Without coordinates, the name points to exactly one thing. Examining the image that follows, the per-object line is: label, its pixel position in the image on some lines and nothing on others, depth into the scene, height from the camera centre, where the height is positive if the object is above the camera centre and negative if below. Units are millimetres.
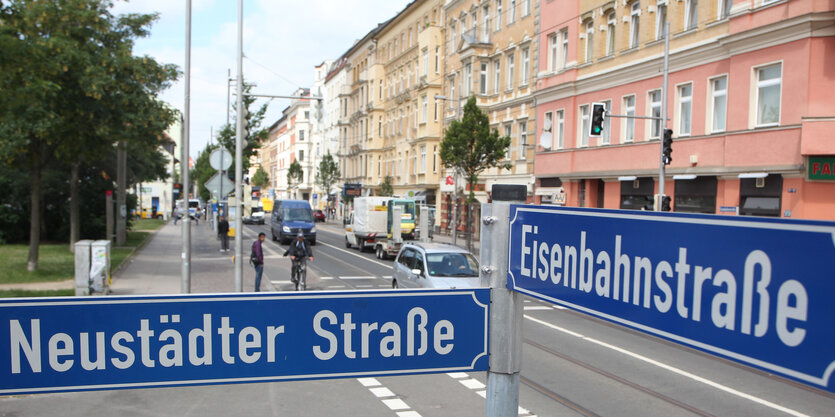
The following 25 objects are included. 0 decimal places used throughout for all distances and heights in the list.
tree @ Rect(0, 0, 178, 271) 19438 +2953
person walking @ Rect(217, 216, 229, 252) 33469 -2498
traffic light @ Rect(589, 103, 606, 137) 22391 +2631
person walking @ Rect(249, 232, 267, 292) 18328 -2070
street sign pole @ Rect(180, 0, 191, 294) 16469 -1101
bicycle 19381 -2559
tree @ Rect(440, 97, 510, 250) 33906 +2466
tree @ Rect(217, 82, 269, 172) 38034 +3547
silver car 14359 -1819
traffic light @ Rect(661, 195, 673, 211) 22262 -214
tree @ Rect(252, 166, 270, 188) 119250 +1520
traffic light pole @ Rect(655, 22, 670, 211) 22556 +2893
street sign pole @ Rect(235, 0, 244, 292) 17656 +549
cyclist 19375 -1930
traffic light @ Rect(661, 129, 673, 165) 21906 +1690
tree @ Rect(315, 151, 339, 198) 78062 +1677
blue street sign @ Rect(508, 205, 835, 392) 1481 -233
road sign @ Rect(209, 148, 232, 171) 17344 +679
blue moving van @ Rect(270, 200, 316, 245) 39031 -2068
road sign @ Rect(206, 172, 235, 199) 17828 +6
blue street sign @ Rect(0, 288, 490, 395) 2145 -539
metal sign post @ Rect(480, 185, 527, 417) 2400 -478
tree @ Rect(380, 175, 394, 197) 57656 +31
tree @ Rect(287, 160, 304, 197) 96188 +2112
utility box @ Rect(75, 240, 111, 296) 16219 -2172
